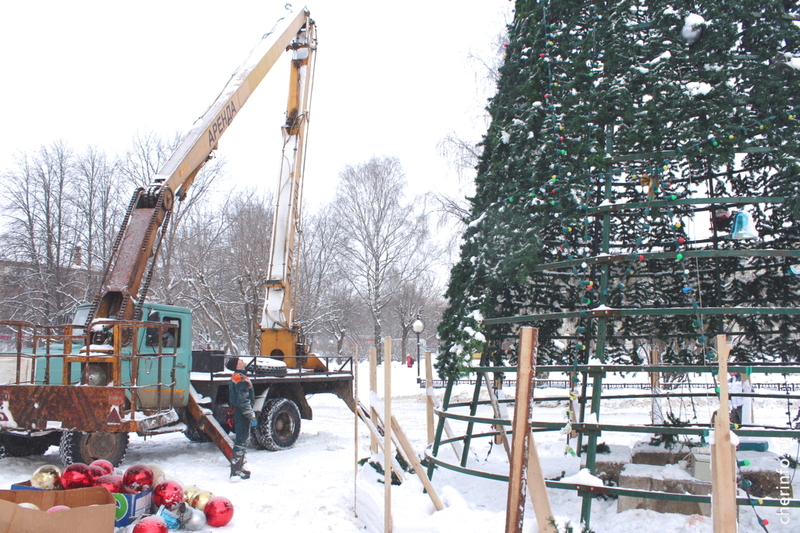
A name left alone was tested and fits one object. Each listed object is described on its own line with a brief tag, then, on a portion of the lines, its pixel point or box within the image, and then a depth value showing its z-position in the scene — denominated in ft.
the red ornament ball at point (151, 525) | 16.72
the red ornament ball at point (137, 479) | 19.44
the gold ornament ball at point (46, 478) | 18.25
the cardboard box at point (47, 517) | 13.35
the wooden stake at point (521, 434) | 10.29
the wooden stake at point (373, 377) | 21.15
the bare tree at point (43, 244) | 89.20
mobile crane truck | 25.00
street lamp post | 75.10
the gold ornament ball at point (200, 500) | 20.21
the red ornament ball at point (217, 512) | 20.12
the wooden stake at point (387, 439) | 18.13
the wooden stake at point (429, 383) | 27.08
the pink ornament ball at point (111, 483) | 19.13
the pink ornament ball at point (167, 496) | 19.77
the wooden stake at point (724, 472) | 9.53
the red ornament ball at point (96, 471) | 19.30
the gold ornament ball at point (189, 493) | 20.53
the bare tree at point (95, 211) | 93.76
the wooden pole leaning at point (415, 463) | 19.41
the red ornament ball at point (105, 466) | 20.86
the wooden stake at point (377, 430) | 20.84
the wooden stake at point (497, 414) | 23.03
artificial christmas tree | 19.98
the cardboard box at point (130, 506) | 18.53
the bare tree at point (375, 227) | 104.17
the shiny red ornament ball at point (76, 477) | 18.35
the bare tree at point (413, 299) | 124.94
